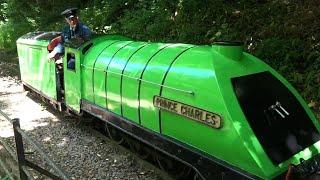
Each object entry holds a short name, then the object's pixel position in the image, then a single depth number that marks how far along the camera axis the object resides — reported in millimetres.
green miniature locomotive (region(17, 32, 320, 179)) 3737
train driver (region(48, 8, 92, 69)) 7521
